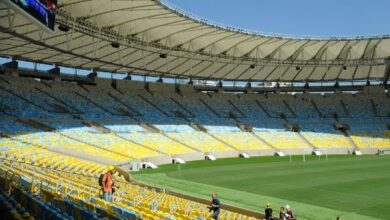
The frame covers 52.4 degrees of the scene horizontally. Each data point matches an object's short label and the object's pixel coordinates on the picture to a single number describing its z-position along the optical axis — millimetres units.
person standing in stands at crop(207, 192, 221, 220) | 13042
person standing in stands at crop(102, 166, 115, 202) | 11592
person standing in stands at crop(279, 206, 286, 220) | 13700
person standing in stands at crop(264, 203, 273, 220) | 14047
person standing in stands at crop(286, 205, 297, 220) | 13562
